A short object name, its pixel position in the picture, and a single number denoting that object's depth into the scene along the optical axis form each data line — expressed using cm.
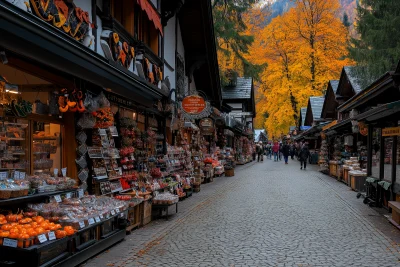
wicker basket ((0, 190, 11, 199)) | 567
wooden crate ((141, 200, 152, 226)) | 945
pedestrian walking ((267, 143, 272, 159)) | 5338
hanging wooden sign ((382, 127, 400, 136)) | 1016
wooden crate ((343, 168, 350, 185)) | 1865
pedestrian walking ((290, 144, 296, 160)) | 4894
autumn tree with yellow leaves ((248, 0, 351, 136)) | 3672
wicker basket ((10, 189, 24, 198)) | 590
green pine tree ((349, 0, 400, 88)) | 2253
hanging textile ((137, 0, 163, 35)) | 1068
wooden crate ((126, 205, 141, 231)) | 866
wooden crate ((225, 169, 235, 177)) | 2367
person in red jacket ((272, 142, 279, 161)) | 4375
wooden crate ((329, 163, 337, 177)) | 2203
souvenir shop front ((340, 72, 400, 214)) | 1048
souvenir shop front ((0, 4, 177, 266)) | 550
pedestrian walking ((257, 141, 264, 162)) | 4329
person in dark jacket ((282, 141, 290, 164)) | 3719
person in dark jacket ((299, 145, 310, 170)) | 2952
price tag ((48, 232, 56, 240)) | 556
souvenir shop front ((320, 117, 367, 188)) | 1716
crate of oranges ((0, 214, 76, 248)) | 520
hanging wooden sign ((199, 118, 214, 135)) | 2050
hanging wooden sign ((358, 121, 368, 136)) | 1470
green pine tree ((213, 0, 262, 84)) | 2697
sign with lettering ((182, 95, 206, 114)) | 1579
